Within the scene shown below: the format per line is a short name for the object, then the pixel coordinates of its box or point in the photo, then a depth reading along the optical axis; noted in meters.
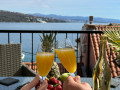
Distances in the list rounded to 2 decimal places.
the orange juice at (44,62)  1.00
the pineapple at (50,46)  0.99
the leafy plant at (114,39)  0.84
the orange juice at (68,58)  1.06
